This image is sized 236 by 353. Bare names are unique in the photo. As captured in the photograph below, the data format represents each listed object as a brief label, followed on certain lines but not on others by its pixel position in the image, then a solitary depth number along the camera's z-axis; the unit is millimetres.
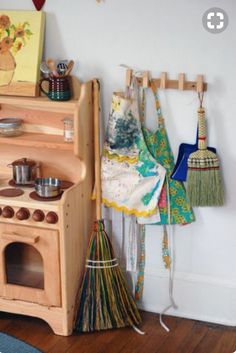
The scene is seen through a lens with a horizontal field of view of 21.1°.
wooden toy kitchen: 2826
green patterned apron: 2900
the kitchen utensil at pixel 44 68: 2885
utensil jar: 2842
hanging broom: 2750
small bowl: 2939
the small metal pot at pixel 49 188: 2863
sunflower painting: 2906
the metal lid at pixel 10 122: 2939
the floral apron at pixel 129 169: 2851
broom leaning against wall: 2957
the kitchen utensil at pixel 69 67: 2867
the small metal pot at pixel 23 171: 3023
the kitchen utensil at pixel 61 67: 2863
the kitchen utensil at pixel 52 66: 2842
